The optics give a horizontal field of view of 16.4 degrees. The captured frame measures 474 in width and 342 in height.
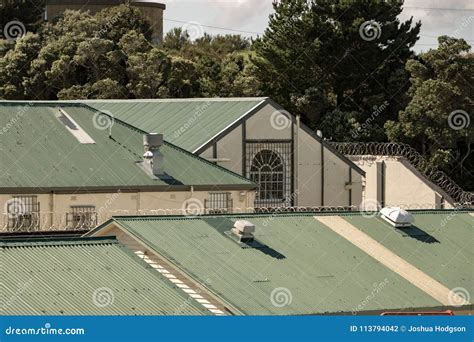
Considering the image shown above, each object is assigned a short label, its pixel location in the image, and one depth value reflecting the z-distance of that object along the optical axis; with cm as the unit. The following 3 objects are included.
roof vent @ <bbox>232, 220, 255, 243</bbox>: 4244
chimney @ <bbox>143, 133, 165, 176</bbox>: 6106
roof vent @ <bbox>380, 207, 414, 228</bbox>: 4600
